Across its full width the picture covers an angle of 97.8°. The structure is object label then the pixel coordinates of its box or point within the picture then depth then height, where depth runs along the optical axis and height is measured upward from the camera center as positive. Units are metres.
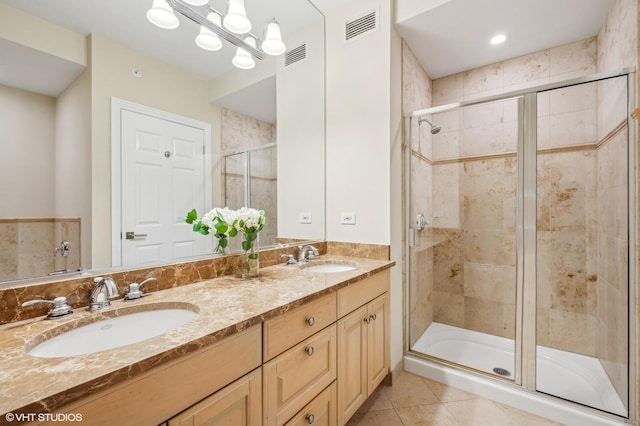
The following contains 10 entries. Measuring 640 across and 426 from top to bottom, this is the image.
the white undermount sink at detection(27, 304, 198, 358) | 0.79 -0.38
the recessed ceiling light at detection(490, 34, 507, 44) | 2.10 +1.32
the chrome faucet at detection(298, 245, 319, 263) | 1.89 -0.28
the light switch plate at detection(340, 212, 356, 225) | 2.05 -0.05
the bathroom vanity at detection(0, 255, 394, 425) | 0.57 -0.40
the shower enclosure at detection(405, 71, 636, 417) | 1.67 -0.20
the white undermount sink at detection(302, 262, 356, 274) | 1.83 -0.37
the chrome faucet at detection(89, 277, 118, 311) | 0.96 -0.28
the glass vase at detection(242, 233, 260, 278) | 1.43 -0.25
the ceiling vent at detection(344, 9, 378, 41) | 1.95 +1.34
